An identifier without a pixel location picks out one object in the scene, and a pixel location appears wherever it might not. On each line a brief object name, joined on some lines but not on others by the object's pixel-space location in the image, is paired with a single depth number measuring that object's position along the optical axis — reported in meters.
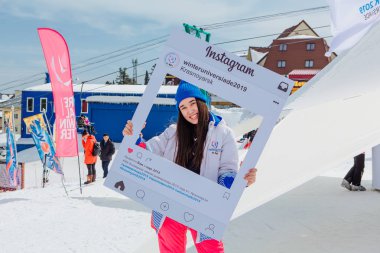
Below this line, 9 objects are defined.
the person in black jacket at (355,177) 6.77
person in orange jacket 9.16
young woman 1.92
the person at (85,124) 20.34
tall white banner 4.61
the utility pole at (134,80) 62.37
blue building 23.02
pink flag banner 6.29
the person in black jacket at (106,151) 9.91
